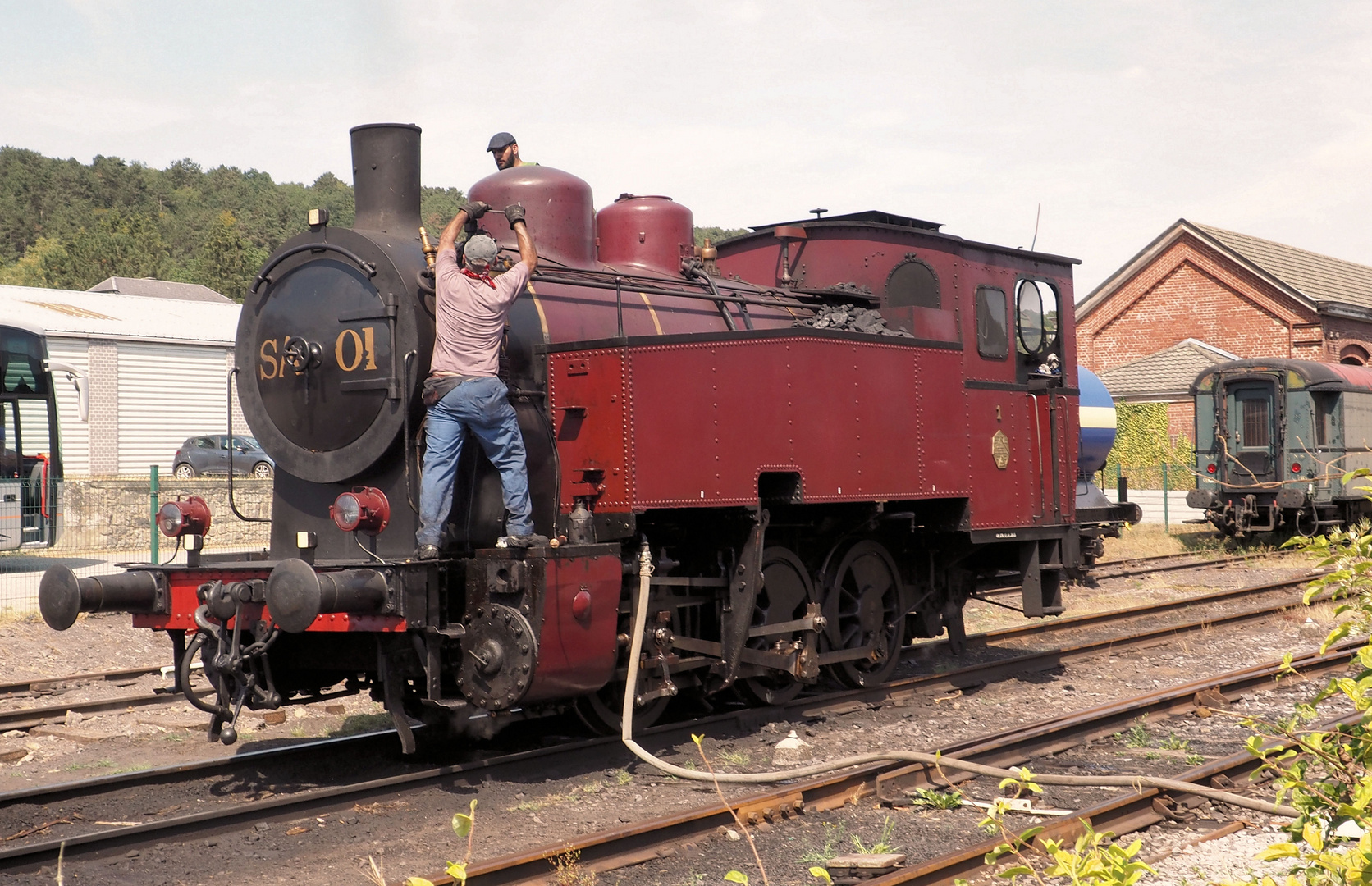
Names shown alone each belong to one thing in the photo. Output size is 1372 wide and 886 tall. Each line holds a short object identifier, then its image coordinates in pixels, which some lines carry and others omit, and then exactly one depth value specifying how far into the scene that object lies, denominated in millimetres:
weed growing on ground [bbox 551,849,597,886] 4637
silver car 27625
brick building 30234
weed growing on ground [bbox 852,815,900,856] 5051
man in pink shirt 5949
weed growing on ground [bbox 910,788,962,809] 5898
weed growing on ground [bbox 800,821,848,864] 5000
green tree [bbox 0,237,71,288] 60438
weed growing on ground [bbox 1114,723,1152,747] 7156
